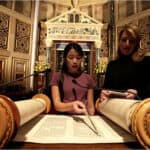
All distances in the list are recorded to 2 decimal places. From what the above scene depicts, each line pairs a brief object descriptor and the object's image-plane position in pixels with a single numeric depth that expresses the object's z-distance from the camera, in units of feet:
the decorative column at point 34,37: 15.94
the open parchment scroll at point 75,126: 1.48
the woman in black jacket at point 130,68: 3.23
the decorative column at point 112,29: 16.46
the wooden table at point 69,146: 1.49
